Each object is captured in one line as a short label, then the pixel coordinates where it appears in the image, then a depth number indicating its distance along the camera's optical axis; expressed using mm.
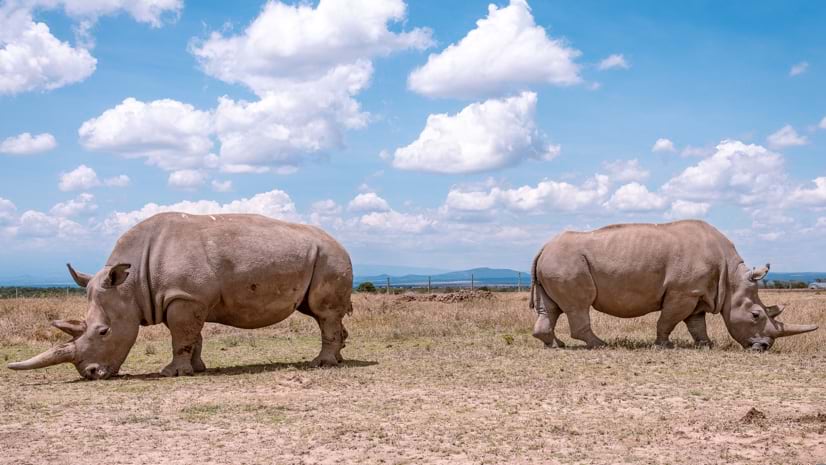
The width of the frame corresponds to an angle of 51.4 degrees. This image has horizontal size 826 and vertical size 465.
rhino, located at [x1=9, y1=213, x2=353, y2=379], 11727
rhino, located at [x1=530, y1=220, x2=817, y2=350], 14469
